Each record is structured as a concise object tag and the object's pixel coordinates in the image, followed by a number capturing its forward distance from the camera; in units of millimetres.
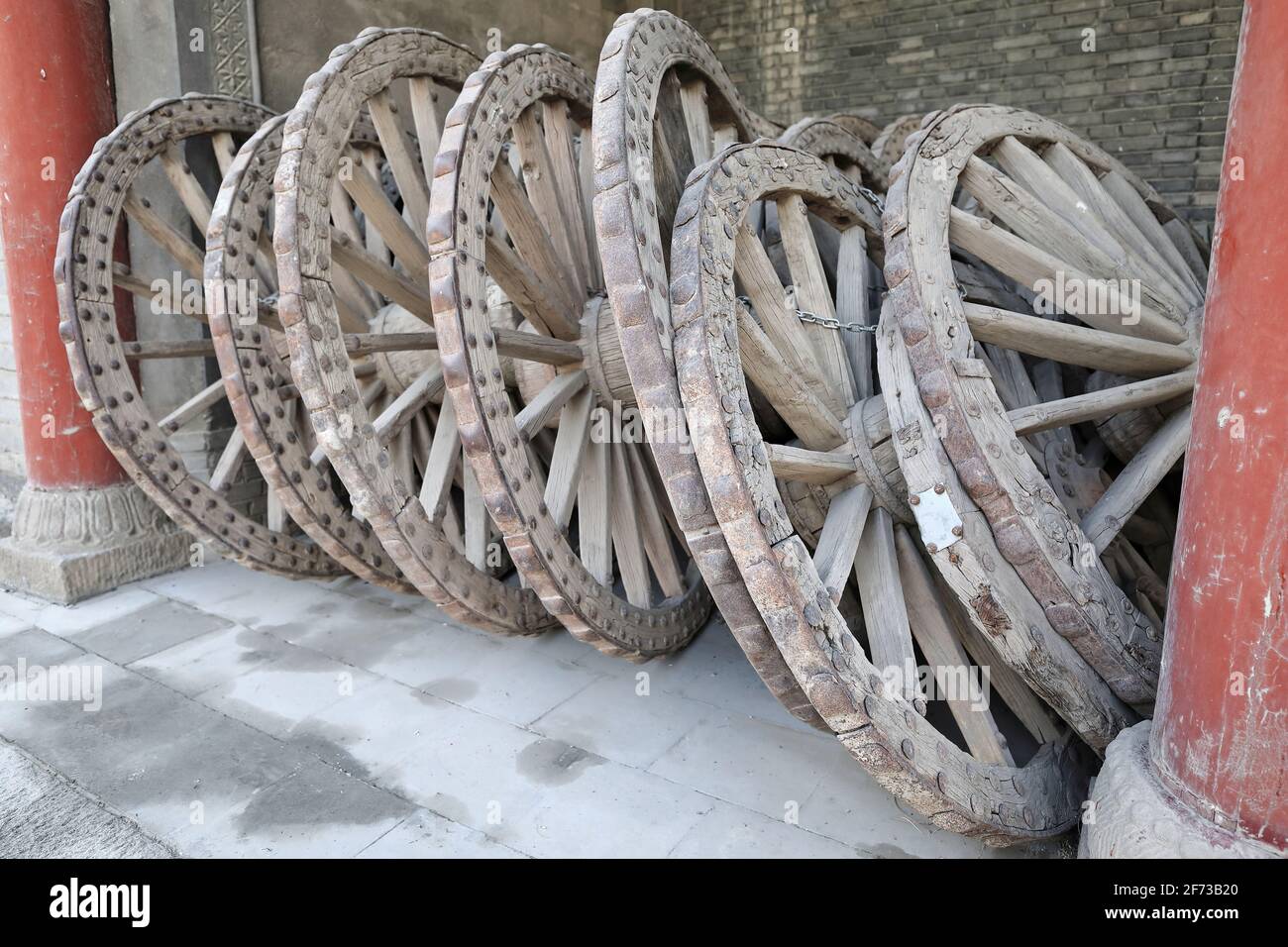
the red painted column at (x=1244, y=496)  1559
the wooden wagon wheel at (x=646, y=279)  1897
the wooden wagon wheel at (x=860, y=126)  5051
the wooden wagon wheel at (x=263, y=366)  3084
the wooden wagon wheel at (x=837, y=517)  1809
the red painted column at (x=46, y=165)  3826
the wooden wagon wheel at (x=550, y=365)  2414
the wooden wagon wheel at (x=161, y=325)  3623
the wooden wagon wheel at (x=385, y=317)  2609
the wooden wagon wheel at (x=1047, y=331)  2139
